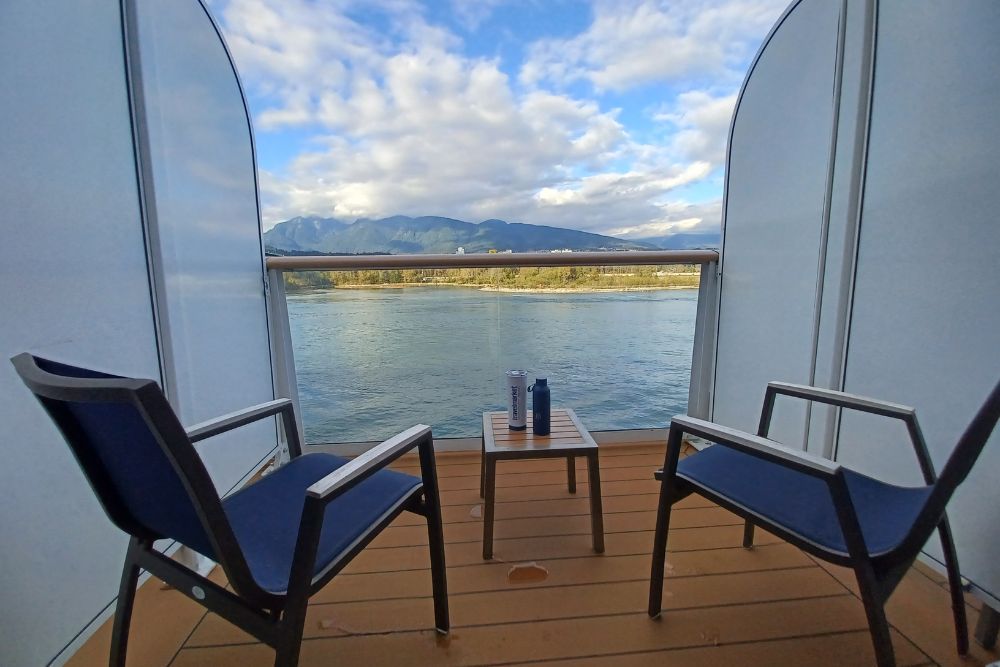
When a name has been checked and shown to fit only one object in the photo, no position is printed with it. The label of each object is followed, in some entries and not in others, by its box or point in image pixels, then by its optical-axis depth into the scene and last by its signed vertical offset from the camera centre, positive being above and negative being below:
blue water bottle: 1.71 -0.57
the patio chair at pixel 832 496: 0.86 -0.62
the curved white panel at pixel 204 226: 1.50 +0.22
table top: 1.57 -0.67
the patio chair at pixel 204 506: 0.67 -0.50
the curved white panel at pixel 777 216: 1.79 +0.29
